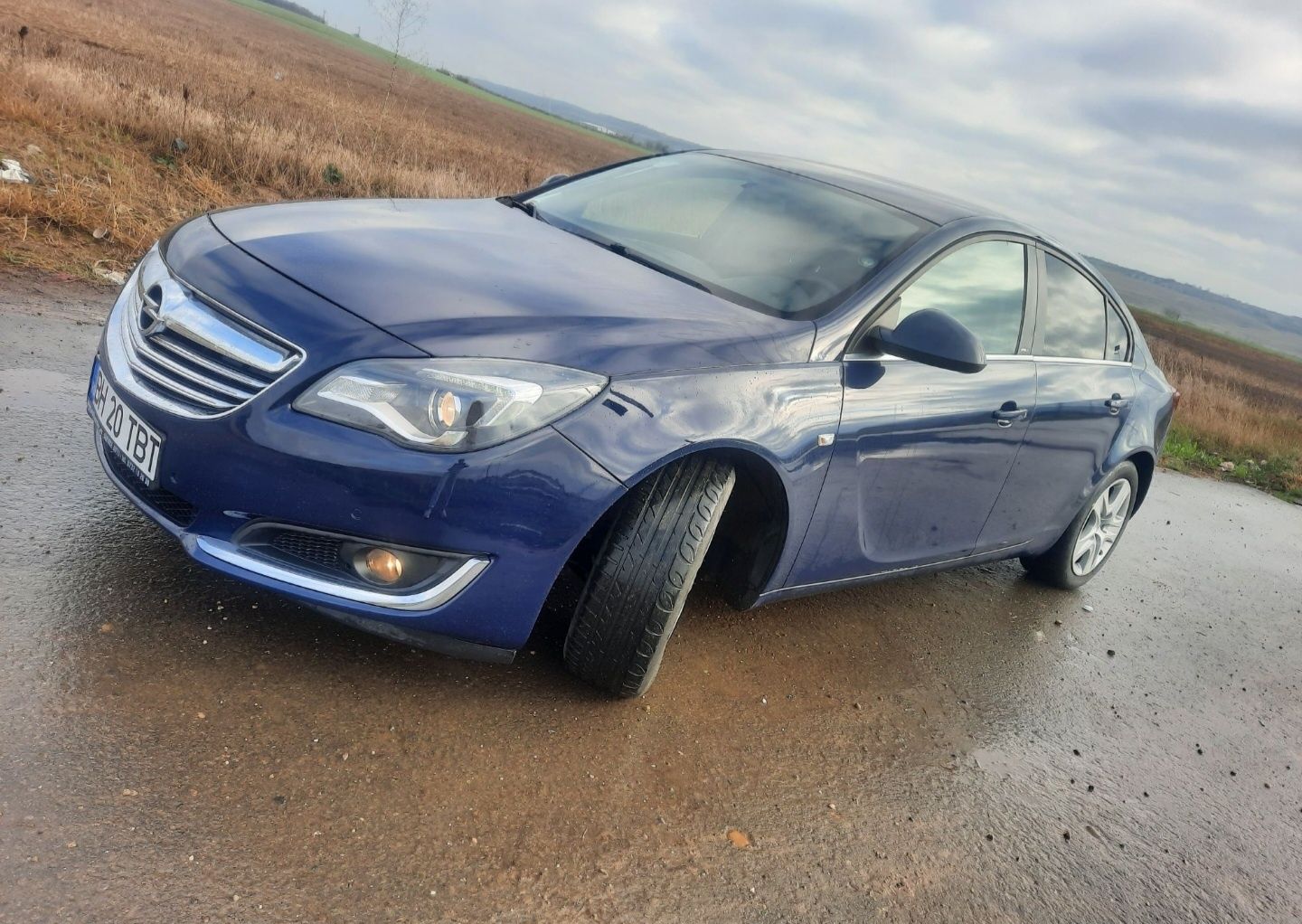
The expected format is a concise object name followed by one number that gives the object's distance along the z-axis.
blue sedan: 2.35
